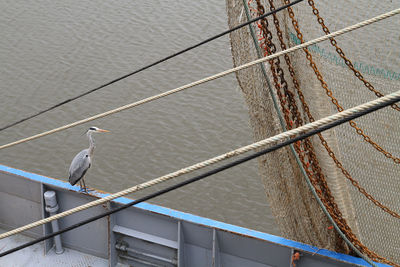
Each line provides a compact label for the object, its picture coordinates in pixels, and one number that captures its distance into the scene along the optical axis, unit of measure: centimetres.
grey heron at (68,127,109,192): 1012
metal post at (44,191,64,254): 962
